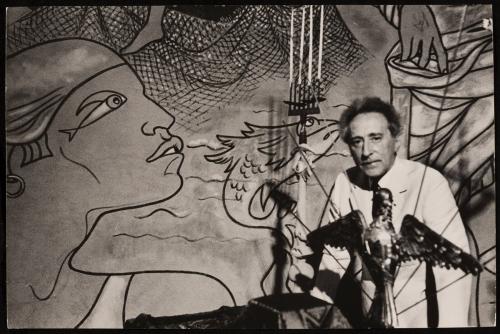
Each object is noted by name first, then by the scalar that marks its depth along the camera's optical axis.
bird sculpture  3.76
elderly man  3.97
